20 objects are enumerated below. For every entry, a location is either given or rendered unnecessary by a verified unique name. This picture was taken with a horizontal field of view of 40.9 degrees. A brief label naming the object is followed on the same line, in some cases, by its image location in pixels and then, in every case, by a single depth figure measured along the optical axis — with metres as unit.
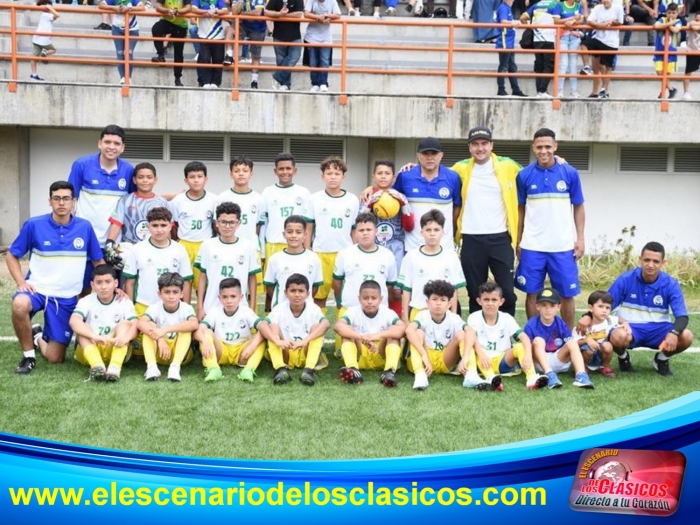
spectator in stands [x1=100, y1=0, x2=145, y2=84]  15.57
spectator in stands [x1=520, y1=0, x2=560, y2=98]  15.90
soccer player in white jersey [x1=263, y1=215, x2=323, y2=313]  8.27
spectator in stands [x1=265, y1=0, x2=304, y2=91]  15.33
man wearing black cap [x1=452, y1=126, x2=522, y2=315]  8.59
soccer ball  8.52
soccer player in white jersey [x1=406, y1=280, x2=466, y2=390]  7.80
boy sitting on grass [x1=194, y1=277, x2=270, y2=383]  7.86
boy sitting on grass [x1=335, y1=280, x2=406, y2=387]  7.82
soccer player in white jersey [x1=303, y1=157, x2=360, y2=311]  8.80
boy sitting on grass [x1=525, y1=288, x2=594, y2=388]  7.71
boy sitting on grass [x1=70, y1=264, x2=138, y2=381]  7.73
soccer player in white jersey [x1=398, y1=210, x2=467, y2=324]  8.24
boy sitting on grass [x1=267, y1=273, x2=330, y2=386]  7.82
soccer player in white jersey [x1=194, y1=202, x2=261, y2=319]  8.28
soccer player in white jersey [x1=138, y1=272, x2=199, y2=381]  7.80
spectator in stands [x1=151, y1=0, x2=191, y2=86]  15.40
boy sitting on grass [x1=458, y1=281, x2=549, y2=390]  7.70
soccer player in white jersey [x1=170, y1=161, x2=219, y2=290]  8.77
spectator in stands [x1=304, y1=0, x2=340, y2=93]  15.45
